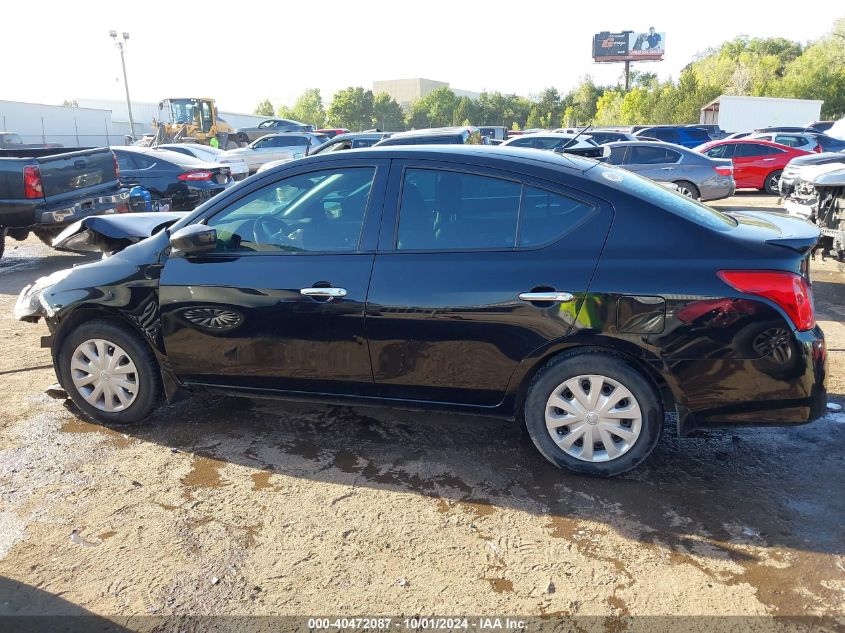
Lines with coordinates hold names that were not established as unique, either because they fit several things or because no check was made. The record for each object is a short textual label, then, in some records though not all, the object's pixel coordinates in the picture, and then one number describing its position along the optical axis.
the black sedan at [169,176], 12.08
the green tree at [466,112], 89.12
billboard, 89.44
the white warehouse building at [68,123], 47.59
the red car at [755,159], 16.80
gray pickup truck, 8.99
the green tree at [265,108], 108.38
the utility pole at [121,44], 37.45
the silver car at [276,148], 21.70
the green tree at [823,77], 53.16
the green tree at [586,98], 80.59
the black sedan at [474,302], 3.30
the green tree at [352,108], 85.56
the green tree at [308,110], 101.44
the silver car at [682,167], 13.34
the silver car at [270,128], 33.09
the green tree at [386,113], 89.44
